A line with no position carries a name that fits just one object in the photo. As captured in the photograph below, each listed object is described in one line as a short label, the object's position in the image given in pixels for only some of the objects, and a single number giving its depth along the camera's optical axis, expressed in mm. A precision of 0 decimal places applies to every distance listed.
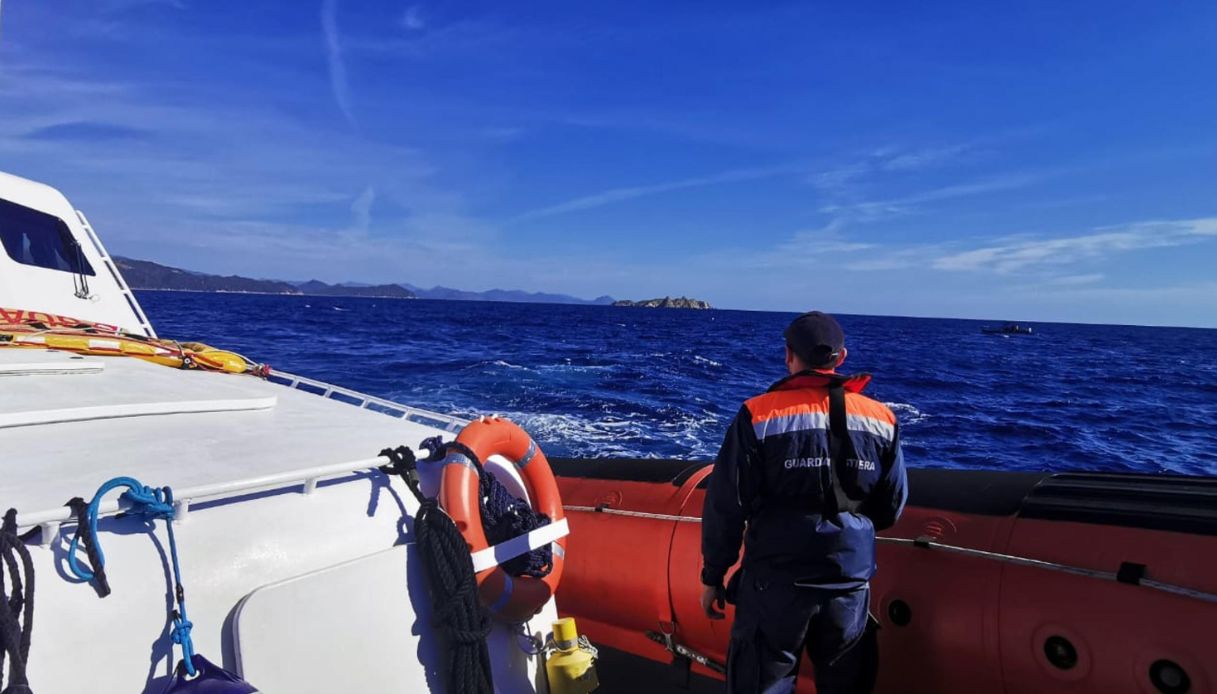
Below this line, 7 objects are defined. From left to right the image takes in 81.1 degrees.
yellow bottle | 2939
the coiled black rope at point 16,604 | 1594
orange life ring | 2738
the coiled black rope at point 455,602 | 2488
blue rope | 1829
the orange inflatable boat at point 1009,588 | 2412
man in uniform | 2424
